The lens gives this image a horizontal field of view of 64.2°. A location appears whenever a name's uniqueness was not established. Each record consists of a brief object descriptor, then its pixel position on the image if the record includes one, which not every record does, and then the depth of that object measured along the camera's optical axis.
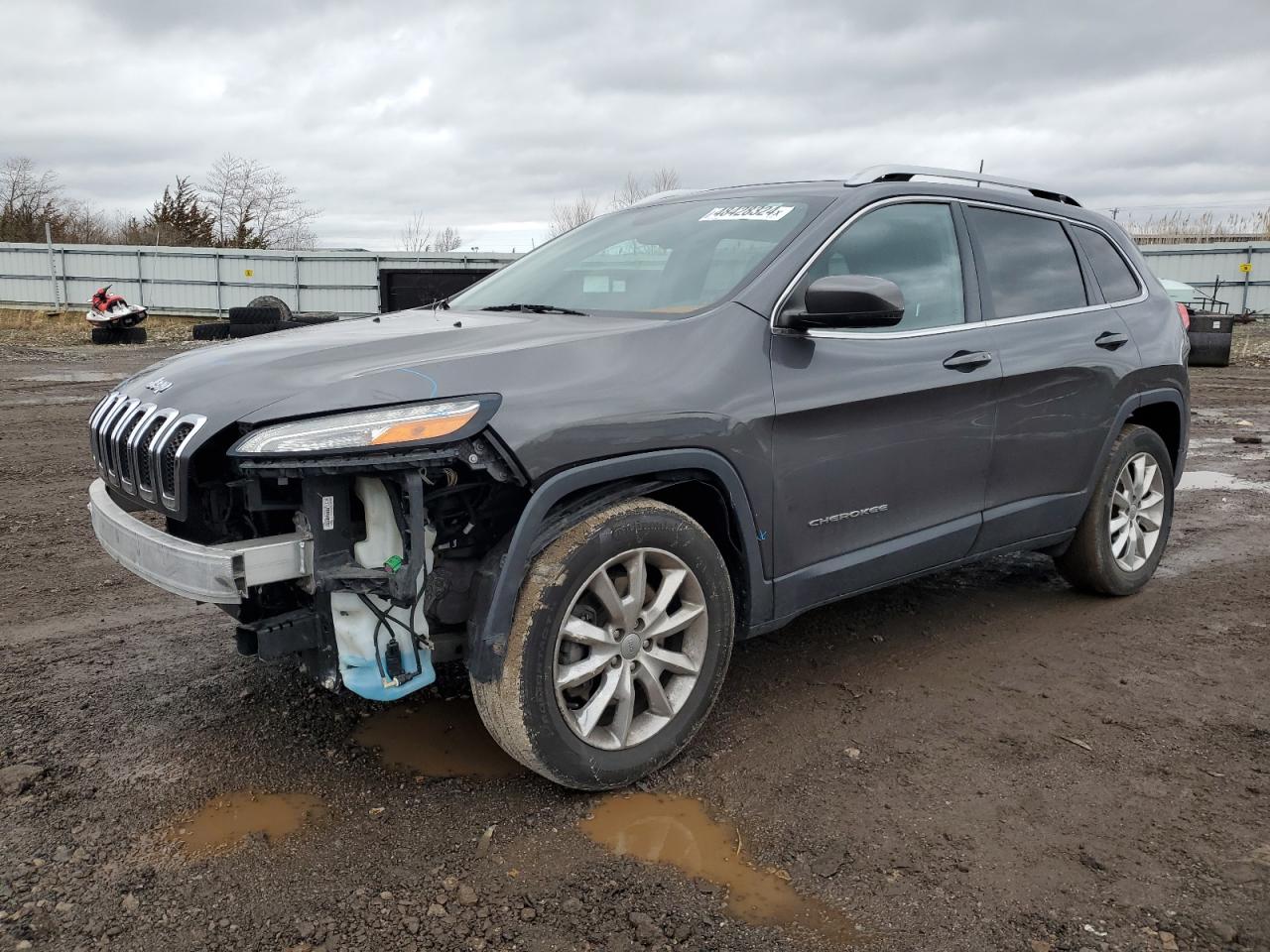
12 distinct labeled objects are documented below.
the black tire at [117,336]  22.58
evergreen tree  44.56
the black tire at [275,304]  21.80
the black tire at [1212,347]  17.89
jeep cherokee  2.66
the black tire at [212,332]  19.62
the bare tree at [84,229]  39.84
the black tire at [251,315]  20.88
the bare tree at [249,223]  46.34
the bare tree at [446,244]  38.59
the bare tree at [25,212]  36.66
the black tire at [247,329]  18.98
